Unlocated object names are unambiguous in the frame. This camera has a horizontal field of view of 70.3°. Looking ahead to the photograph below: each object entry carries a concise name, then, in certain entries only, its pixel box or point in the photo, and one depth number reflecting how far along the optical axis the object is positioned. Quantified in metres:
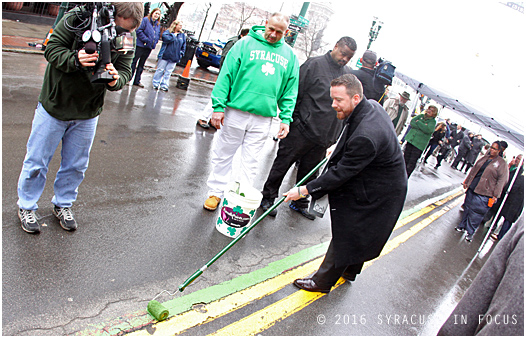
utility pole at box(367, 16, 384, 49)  21.94
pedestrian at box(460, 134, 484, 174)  17.52
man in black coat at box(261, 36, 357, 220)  4.62
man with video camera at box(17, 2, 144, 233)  2.71
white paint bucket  3.79
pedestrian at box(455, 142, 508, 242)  6.79
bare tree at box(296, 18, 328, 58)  40.39
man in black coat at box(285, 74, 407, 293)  3.13
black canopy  8.04
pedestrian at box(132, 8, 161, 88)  8.73
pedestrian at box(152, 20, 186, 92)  9.46
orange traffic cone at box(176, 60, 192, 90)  10.78
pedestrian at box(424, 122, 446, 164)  13.05
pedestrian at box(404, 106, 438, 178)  8.05
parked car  15.80
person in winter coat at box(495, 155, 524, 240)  7.43
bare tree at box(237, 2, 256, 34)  42.00
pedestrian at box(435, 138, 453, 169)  14.62
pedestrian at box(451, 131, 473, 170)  17.27
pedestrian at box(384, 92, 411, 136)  8.78
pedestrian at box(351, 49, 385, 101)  6.49
